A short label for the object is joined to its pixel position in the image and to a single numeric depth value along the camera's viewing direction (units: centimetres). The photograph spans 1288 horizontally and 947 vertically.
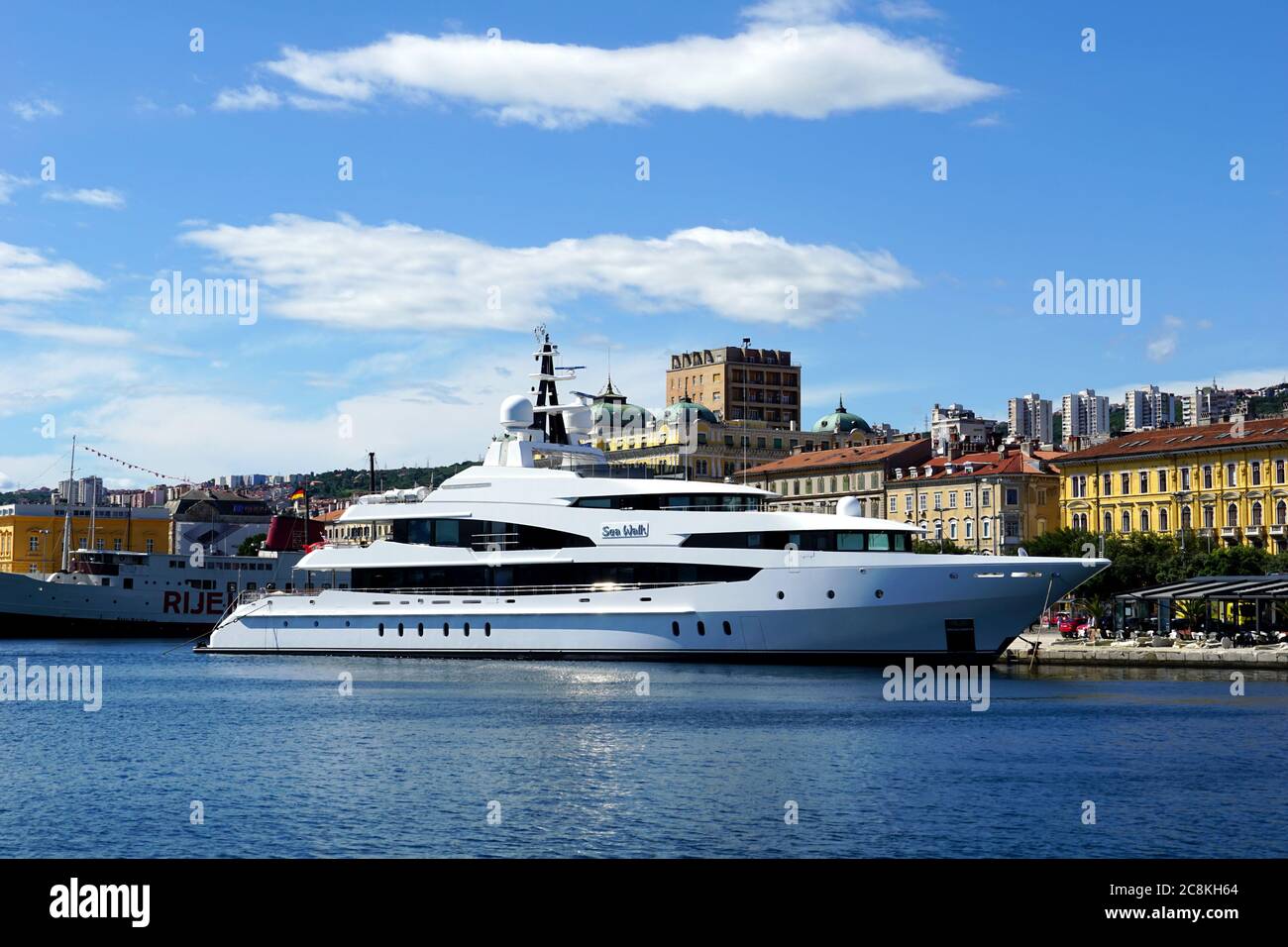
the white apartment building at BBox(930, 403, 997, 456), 11381
